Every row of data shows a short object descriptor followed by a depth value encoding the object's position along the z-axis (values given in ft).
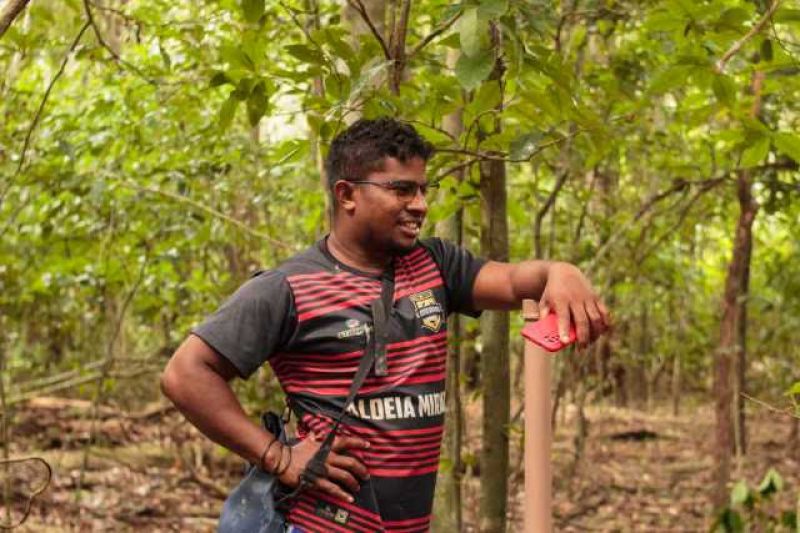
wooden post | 6.26
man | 7.49
